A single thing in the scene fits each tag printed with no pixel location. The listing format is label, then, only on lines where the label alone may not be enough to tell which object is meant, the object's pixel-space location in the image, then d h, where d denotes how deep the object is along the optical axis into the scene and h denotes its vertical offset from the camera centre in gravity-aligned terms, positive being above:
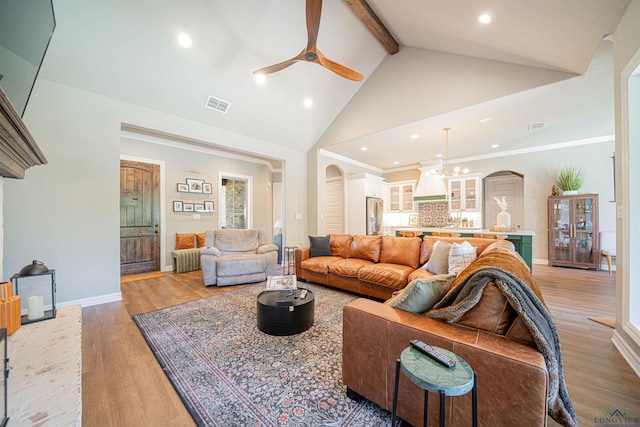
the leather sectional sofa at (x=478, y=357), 0.91 -0.65
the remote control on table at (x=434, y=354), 0.89 -0.56
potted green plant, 4.97 +0.72
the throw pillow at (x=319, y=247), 4.11 -0.57
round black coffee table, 2.20 -0.97
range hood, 5.50 +0.62
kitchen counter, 3.68 -0.45
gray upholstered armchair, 3.76 -0.72
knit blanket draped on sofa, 0.96 -0.47
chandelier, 4.68 +1.31
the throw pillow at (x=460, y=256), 2.50 -0.46
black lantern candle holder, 1.69 -0.63
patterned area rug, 1.36 -1.16
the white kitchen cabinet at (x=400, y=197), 7.37 +0.56
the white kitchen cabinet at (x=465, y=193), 6.22 +0.57
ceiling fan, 2.24 +1.87
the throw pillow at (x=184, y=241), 5.10 -0.56
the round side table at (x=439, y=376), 0.79 -0.58
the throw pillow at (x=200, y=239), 5.30 -0.53
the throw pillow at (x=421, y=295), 1.35 -0.48
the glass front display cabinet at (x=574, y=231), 4.83 -0.39
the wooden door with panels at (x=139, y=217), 4.65 -0.02
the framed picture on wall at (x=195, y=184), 5.41 +0.74
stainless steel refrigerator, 6.38 -0.04
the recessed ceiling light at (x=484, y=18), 2.50 +2.14
